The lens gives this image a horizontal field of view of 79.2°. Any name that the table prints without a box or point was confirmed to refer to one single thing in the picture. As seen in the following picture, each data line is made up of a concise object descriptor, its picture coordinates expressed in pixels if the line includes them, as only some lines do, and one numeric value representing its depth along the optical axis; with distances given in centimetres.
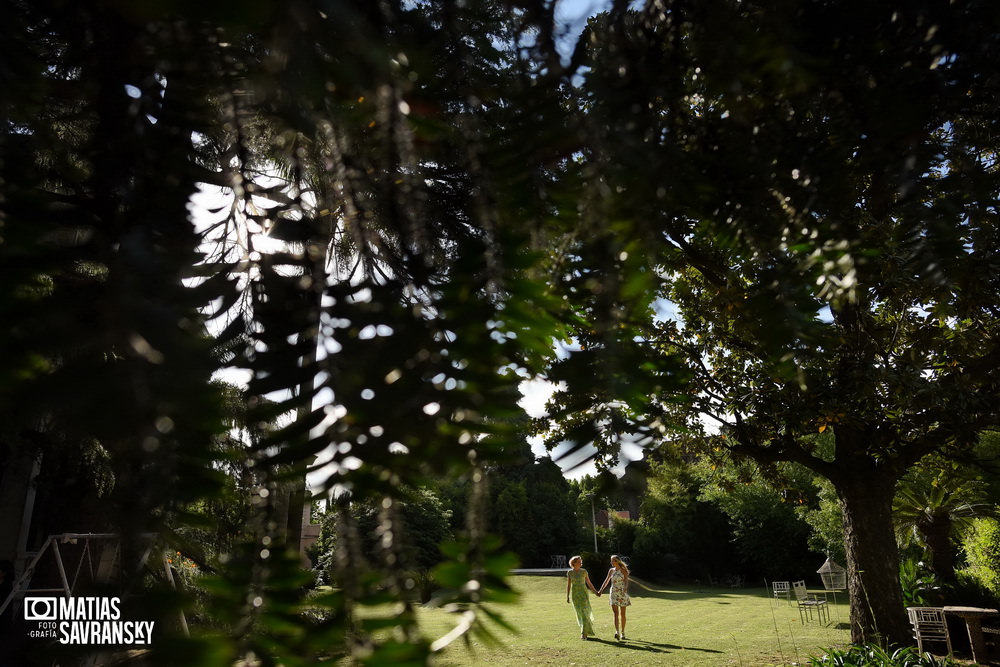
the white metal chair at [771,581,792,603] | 1688
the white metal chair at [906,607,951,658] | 838
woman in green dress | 1033
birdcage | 1584
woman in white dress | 1046
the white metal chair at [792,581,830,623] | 1350
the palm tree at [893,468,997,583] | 1295
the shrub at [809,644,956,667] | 573
